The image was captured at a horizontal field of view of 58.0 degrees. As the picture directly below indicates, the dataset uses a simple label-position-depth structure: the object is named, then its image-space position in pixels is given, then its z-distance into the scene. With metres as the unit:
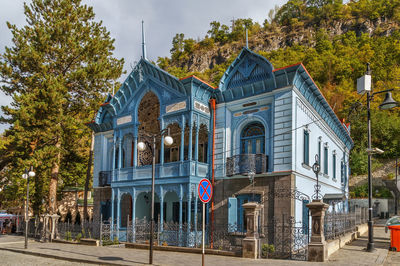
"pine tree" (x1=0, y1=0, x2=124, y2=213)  24.53
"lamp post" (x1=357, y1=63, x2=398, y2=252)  13.77
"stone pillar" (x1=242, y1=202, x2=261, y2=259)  12.74
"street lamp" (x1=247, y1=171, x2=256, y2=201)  16.00
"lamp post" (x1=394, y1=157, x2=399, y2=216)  35.19
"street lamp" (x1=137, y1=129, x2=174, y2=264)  12.12
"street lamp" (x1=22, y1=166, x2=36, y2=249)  19.11
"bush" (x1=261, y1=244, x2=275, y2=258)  13.16
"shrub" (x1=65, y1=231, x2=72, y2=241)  21.12
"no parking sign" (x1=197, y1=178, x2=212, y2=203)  9.73
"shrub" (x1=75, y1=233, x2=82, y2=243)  20.34
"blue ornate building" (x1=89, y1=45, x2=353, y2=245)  15.99
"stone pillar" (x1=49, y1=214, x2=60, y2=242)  21.83
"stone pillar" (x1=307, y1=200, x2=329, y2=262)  11.82
